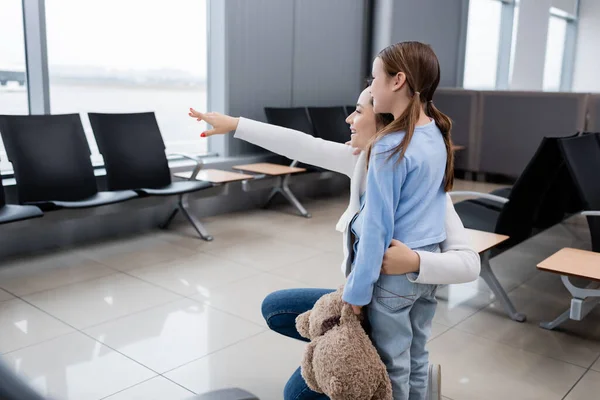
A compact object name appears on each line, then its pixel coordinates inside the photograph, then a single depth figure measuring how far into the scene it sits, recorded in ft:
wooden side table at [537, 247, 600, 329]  8.72
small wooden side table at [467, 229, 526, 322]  10.52
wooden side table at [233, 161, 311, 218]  18.69
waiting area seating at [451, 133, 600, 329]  10.78
